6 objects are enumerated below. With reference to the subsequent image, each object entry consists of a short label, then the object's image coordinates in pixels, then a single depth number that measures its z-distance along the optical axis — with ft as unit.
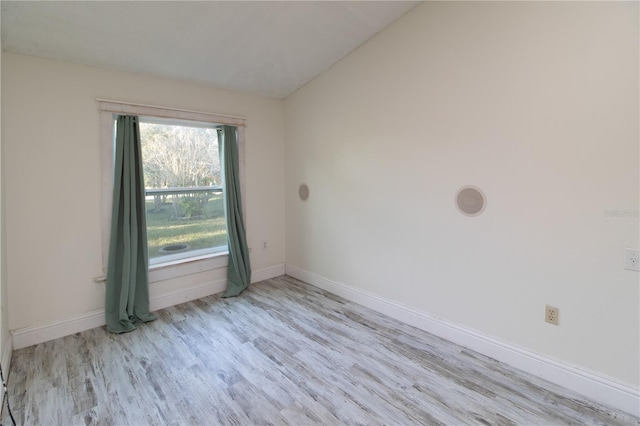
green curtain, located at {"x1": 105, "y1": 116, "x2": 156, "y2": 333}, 8.72
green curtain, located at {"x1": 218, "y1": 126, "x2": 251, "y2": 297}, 11.23
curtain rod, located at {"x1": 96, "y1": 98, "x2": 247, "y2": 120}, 8.60
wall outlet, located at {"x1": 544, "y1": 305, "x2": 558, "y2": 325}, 6.36
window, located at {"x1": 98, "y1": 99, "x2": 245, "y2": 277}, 8.86
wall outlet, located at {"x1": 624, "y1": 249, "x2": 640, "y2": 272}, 5.41
